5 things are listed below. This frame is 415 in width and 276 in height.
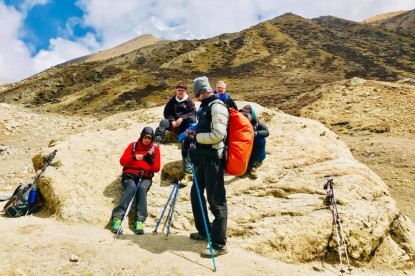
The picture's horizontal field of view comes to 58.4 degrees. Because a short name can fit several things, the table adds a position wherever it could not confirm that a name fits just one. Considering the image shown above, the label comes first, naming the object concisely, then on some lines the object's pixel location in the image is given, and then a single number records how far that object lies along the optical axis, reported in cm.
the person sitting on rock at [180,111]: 1155
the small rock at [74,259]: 687
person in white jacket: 685
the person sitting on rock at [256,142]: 996
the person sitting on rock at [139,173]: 851
